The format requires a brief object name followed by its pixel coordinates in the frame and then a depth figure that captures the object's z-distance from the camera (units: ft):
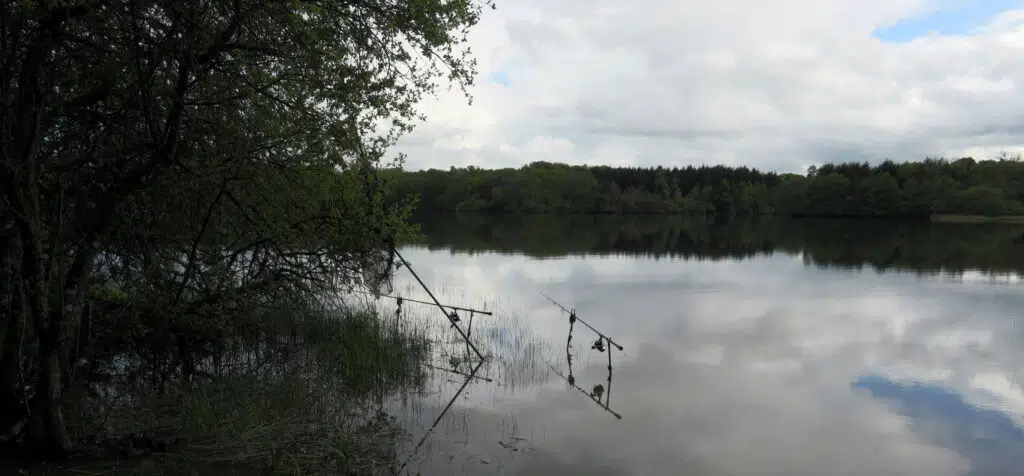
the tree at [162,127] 21.80
